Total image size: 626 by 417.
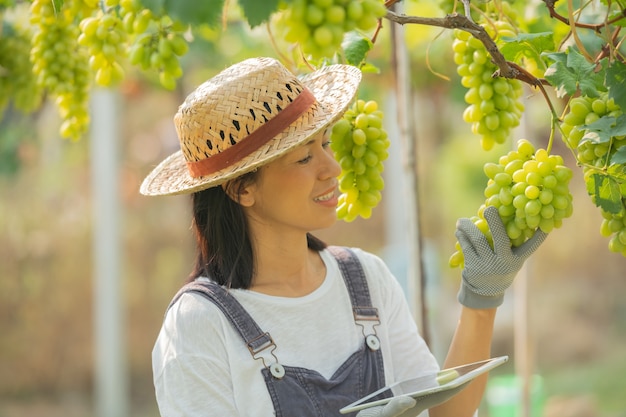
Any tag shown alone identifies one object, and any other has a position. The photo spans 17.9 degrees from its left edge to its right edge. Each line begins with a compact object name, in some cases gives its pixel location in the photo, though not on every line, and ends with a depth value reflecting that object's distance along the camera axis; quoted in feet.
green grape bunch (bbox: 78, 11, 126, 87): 10.46
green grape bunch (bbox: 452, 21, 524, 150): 10.03
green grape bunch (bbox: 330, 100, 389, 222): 10.31
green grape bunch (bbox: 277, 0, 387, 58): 8.48
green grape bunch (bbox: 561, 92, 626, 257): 9.44
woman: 10.08
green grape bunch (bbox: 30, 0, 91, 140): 11.21
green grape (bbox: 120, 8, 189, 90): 10.32
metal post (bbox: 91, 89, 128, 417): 23.57
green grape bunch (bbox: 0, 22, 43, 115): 12.31
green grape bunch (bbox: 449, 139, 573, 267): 9.56
